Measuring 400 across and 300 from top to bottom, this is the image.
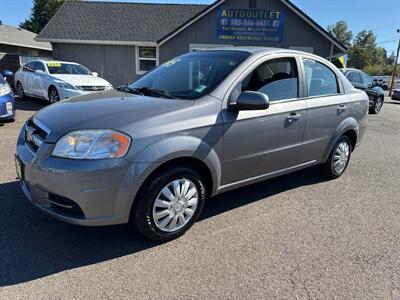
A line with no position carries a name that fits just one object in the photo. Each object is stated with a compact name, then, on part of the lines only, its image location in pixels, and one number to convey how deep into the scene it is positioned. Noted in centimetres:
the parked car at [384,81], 4342
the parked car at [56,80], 966
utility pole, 3406
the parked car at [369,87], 1210
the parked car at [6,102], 719
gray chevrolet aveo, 264
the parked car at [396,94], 2491
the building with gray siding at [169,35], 1515
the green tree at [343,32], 9844
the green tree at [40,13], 4525
